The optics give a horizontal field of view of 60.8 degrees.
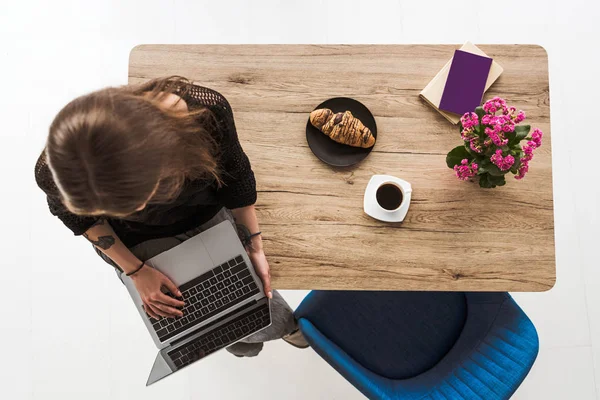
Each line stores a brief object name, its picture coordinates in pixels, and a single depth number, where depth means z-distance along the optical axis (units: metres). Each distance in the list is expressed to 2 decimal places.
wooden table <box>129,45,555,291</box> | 1.37
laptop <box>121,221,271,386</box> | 1.35
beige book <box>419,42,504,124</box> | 1.41
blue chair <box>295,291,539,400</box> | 1.42
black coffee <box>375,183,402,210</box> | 1.36
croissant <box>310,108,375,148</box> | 1.36
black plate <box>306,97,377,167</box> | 1.40
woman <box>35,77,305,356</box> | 0.96
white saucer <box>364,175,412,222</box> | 1.35
